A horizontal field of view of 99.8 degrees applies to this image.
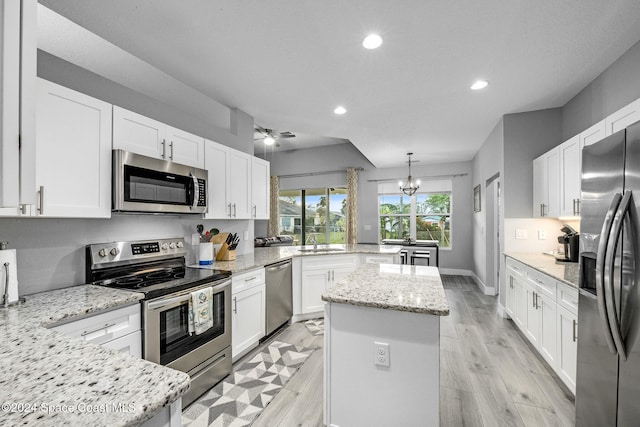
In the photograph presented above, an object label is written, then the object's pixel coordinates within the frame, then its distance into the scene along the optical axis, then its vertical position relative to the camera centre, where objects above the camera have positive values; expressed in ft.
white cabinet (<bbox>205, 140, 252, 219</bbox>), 8.96 +1.14
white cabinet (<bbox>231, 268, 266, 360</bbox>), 7.95 -3.09
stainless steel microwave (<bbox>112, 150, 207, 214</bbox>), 6.11 +0.71
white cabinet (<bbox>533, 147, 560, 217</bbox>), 9.45 +1.11
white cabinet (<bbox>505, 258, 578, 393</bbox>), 6.36 -2.94
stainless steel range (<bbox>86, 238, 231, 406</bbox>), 5.68 -1.97
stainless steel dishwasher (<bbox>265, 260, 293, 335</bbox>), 9.70 -3.12
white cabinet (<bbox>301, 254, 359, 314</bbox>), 11.55 -2.71
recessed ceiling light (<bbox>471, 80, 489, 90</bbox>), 8.95 +4.39
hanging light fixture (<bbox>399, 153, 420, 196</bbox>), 18.90 +2.01
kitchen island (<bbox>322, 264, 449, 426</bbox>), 4.57 -2.53
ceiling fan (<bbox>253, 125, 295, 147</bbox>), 16.55 +5.03
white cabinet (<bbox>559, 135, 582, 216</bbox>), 8.25 +1.20
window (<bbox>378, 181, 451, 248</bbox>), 21.98 -0.02
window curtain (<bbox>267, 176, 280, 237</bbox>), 23.48 +0.48
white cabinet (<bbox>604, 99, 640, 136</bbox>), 6.00 +2.27
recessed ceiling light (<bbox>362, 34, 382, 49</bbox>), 6.68 +4.38
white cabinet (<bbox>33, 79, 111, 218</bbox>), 4.97 +1.20
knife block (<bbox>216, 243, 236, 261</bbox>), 9.60 -1.45
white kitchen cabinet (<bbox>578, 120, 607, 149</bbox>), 7.04 +2.21
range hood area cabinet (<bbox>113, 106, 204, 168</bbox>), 6.29 +1.96
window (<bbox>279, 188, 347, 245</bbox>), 22.88 +0.04
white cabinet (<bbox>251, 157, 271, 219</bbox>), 11.00 +1.08
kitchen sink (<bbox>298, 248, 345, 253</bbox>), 12.58 -1.72
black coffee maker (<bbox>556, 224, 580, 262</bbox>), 8.72 -1.10
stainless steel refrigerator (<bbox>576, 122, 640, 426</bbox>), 3.88 -1.16
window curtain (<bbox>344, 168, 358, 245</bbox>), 21.75 +0.69
